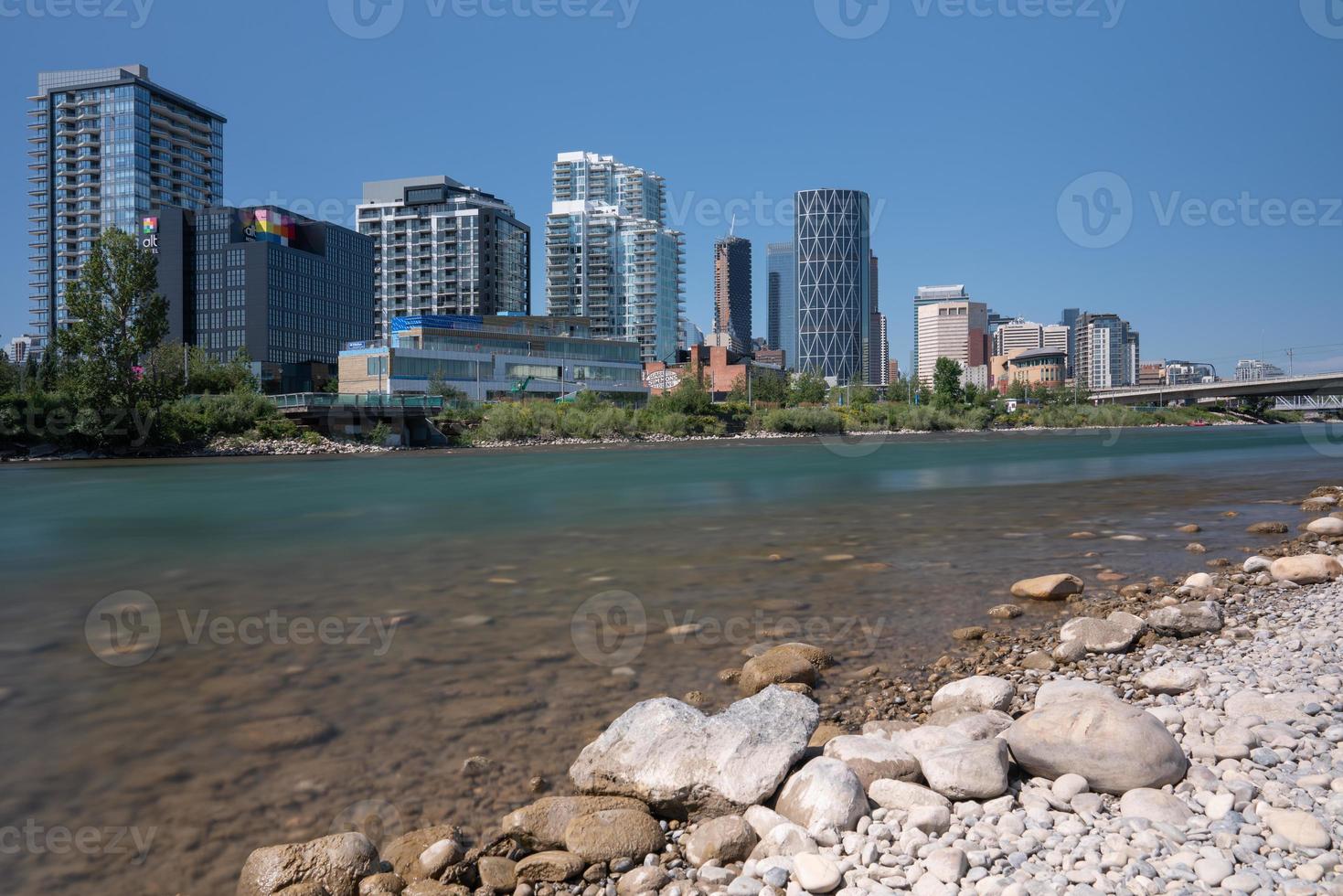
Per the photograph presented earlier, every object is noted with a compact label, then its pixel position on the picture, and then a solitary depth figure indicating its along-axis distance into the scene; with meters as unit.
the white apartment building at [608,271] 193.12
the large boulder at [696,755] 5.33
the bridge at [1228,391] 136.62
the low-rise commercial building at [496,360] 110.12
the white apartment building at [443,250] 175.75
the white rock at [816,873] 4.27
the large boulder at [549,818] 5.18
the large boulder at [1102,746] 5.09
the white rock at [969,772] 5.11
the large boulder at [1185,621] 8.92
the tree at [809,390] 134.25
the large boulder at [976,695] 6.83
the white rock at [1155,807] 4.62
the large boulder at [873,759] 5.33
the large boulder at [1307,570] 11.38
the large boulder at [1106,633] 8.40
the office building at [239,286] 146.62
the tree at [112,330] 63.47
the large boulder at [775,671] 7.85
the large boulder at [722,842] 4.79
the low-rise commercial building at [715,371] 155.00
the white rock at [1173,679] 6.83
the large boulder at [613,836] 4.91
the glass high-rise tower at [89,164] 159.88
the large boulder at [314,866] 4.75
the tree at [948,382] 142.00
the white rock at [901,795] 4.99
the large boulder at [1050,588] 11.25
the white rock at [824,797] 4.86
